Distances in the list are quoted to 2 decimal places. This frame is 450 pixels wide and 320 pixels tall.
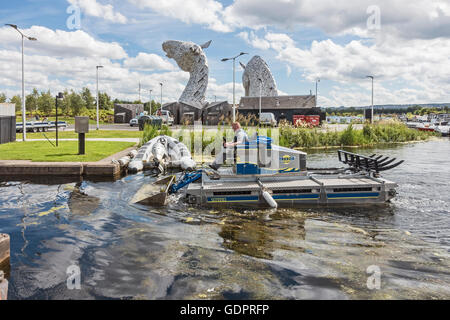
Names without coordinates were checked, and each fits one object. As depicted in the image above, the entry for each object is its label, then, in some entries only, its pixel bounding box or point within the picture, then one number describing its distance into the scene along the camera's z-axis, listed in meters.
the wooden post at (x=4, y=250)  6.23
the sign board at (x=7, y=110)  24.10
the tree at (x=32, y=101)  63.88
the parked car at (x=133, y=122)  47.88
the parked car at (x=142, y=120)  33.53
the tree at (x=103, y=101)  76.38
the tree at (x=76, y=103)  64.81
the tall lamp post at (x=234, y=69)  26.67
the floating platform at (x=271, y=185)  10.40
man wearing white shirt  10.94
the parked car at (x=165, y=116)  46.07
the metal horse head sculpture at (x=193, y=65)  67.44
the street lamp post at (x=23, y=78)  23.90
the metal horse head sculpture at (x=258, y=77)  99.38
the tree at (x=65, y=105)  64.54
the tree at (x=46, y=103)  60.19
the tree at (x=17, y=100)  65.38
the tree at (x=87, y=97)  71.75
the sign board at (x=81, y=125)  17.03
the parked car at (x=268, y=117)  42.86
